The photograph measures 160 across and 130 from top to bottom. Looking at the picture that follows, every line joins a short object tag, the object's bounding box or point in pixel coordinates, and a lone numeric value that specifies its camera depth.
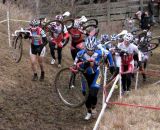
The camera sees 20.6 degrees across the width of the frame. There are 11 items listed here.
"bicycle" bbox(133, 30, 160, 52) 15.88
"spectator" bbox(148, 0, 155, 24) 28.58
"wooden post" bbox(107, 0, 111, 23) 29.36
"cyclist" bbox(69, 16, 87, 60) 14.12
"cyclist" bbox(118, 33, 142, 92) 12.32
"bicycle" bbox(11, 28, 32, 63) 12.56
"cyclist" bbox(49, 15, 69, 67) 14.53
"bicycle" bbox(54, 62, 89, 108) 9.66
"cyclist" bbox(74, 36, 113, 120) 9.78
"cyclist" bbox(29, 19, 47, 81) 12.47
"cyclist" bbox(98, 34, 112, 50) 14.01
